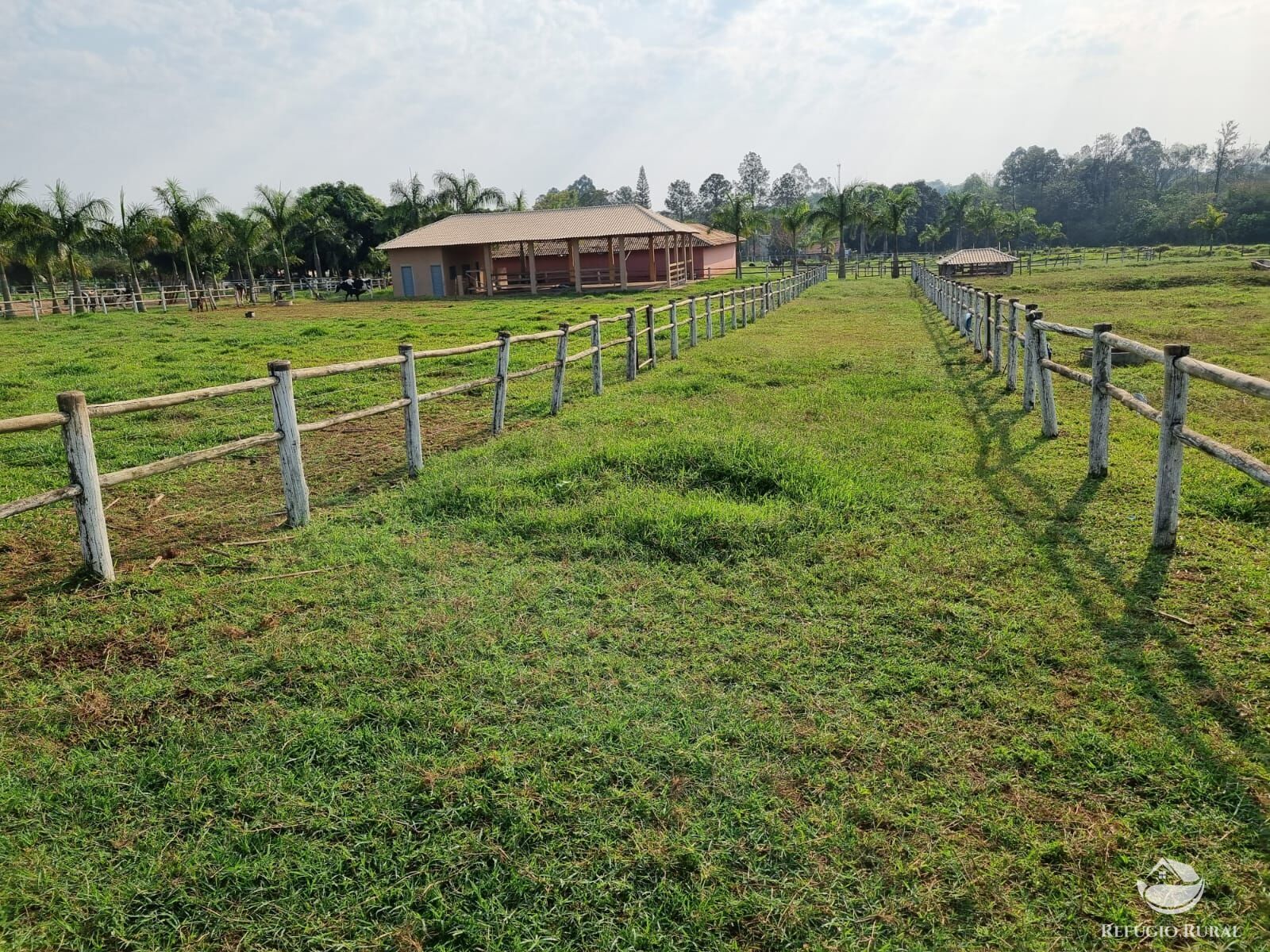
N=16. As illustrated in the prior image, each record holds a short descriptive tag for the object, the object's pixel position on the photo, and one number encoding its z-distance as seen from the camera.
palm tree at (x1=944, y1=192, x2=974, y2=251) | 75.19
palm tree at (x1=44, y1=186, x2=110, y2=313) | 35.19
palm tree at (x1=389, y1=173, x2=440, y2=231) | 51.75
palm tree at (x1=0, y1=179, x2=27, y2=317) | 33.88
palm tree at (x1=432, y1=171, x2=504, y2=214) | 51.47
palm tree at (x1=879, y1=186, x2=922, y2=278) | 50.94
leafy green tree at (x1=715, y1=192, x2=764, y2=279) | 50.09
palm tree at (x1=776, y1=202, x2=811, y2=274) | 49.56
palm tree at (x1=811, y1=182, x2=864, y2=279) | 49.09
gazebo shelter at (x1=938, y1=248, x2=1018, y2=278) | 46.78
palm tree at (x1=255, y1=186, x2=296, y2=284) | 42.78
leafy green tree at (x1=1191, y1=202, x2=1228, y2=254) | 61.03
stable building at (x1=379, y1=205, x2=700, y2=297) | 38.47
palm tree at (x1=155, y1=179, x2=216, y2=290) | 38.63
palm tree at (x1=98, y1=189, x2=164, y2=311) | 38.28
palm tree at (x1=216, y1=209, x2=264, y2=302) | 42.19
